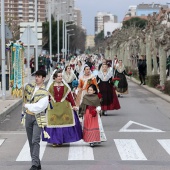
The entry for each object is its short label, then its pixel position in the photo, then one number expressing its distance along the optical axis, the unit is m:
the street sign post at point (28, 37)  27.89
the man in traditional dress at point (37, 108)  9.66
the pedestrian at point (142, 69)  36.03
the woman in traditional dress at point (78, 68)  25.90
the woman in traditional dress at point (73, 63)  28.03
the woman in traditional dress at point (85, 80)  15.99
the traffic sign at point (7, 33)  23.64
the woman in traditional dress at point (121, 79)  25.91
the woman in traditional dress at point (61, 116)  12.38
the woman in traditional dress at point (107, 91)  18.84
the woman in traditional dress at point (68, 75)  19.95
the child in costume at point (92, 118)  12.48
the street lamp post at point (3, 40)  23.68
